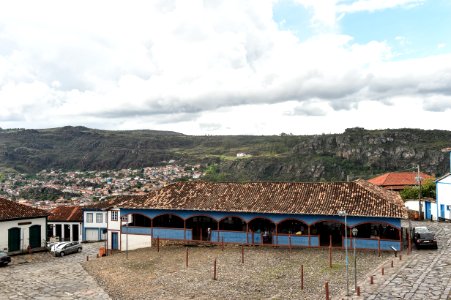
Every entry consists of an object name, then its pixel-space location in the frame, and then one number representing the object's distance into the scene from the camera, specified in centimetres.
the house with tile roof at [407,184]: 4494
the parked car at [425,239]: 2705
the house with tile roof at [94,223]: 4919
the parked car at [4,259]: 2850
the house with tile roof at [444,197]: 4019
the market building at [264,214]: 2956
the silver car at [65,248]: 3391
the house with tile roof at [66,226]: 5059
